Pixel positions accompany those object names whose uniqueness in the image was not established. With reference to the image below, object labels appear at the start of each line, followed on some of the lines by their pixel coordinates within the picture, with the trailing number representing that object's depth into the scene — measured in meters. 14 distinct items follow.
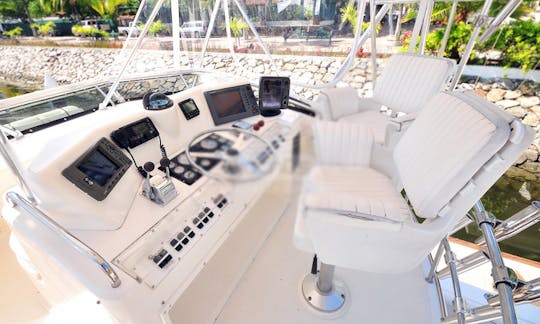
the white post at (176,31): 1.67
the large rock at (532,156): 4.06
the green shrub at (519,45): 3.28
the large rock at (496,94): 4.07
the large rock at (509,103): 4.09
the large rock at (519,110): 4.10
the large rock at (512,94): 4.09
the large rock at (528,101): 4.04
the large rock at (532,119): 4.08
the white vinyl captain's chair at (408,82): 1.74
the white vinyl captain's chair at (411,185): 0.64
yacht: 0.58
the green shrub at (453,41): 3.24
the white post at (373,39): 1.91
